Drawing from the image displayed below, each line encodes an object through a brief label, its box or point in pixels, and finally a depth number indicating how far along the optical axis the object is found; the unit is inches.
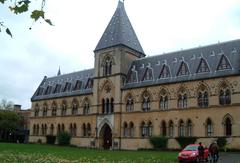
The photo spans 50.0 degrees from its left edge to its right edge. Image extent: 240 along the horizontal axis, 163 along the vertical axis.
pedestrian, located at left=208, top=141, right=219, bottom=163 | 747.3
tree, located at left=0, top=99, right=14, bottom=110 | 2804.0
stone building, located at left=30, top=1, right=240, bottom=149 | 1374.7
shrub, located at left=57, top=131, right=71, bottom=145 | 1870.5
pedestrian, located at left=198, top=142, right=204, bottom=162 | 765.2
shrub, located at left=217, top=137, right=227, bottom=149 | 1295.4
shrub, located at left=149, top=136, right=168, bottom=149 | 1476.4
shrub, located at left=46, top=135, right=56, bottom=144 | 2037.1
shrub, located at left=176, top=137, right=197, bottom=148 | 1400.2
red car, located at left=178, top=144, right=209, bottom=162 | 800.4
